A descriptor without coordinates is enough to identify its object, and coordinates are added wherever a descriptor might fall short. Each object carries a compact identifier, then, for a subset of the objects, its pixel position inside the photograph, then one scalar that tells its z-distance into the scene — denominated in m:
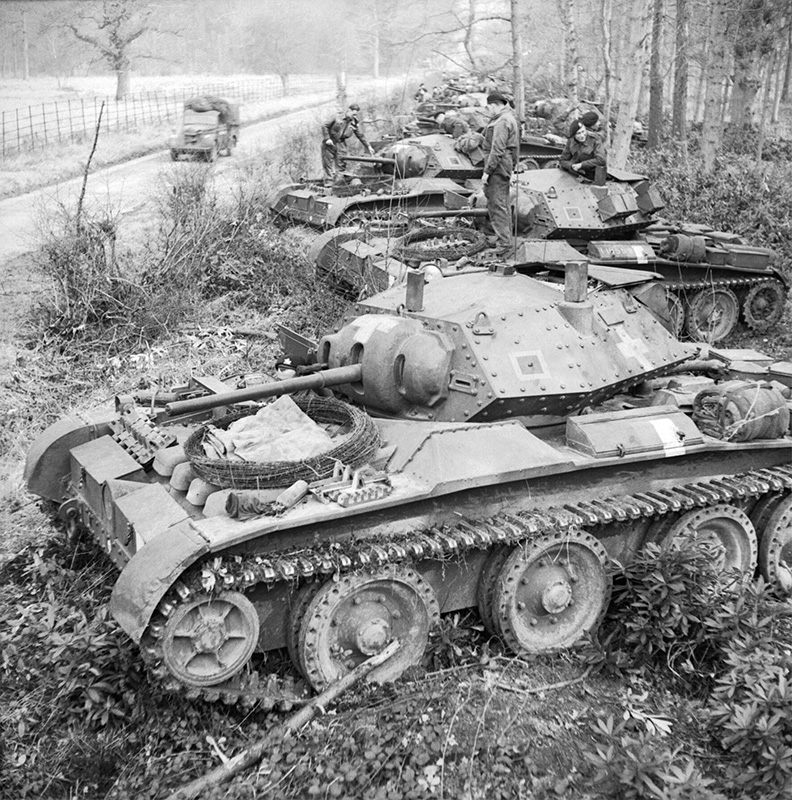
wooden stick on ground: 5.19
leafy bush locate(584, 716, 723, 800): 4.88
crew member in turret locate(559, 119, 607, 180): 14.70
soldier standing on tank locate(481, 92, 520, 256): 13.02
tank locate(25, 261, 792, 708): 5.58
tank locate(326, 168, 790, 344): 14.04
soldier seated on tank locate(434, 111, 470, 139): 20.45
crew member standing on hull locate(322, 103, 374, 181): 19.50
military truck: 23.83
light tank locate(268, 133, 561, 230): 16.11
